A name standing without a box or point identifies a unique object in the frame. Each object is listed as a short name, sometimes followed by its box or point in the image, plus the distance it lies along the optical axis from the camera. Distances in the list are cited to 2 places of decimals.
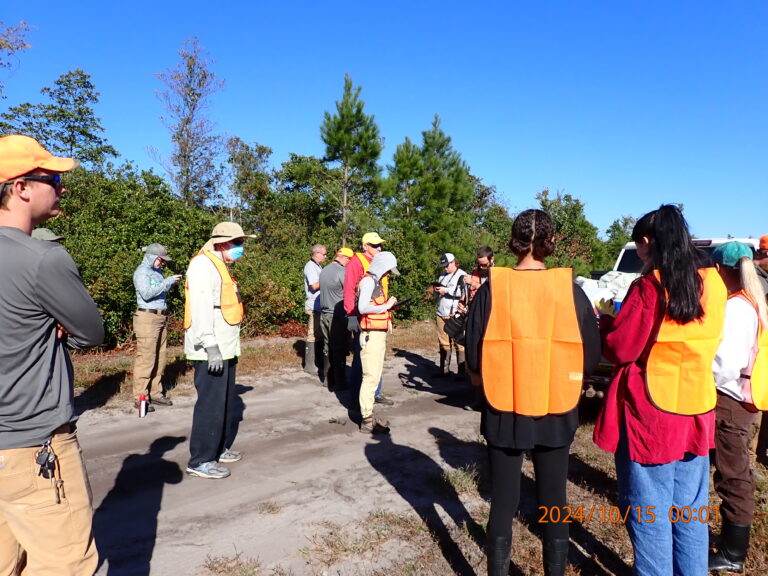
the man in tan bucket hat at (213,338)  4.05
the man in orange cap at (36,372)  1.74
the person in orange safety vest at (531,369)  2.47
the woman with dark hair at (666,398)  2.37
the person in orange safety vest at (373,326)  5.34
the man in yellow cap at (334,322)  7.61
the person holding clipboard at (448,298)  7.82
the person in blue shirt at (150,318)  6.14
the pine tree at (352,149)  17.69
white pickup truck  5.44
